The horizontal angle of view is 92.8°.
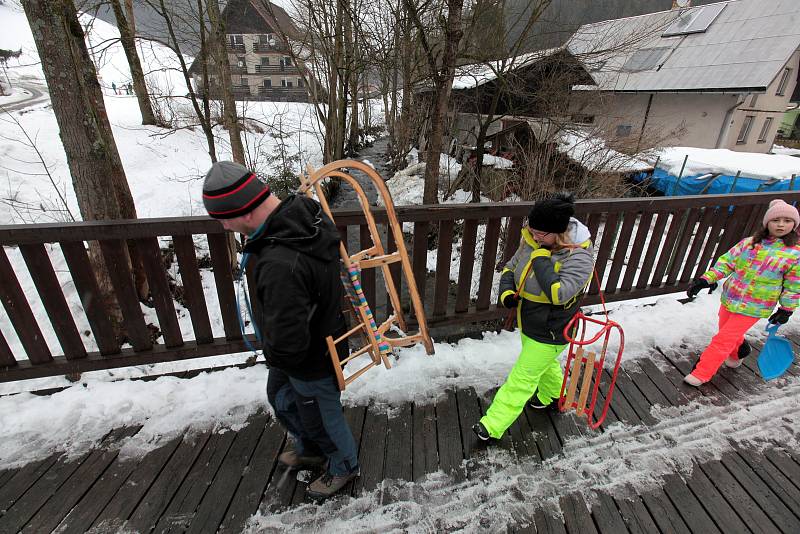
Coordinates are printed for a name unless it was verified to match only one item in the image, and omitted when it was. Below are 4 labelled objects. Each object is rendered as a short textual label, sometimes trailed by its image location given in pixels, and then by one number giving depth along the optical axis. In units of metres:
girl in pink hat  2.50
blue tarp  11.43
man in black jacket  1.42
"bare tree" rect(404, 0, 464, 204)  6.23
